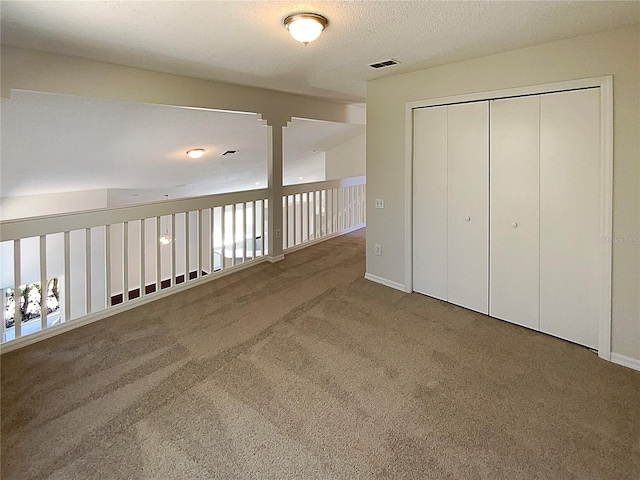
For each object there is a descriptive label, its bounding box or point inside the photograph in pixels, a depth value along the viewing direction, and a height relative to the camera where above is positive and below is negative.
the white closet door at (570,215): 2.72 +0.11
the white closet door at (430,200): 3.63 +0.28
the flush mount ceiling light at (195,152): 5.56 +1.10
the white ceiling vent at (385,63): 3.33 +1.40
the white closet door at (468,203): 3.33 +0.24
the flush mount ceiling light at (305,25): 2.28 +1.17
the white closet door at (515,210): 3.03 +0.16
